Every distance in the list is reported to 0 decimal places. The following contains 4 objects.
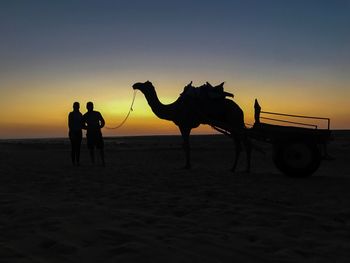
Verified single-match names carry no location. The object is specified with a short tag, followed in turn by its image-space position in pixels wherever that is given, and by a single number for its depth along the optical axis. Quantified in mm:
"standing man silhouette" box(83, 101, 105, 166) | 14281
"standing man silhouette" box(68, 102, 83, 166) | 14492
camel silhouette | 12688
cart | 10766
